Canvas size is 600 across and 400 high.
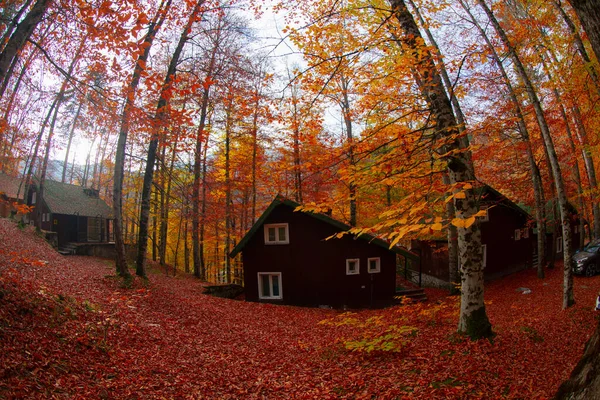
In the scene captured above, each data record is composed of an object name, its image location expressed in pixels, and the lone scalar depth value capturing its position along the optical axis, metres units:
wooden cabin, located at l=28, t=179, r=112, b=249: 28.50
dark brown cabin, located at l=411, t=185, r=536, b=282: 24.58
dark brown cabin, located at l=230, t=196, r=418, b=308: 18.38
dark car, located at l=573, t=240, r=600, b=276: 17.23
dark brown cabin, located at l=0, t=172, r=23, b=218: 34.11
